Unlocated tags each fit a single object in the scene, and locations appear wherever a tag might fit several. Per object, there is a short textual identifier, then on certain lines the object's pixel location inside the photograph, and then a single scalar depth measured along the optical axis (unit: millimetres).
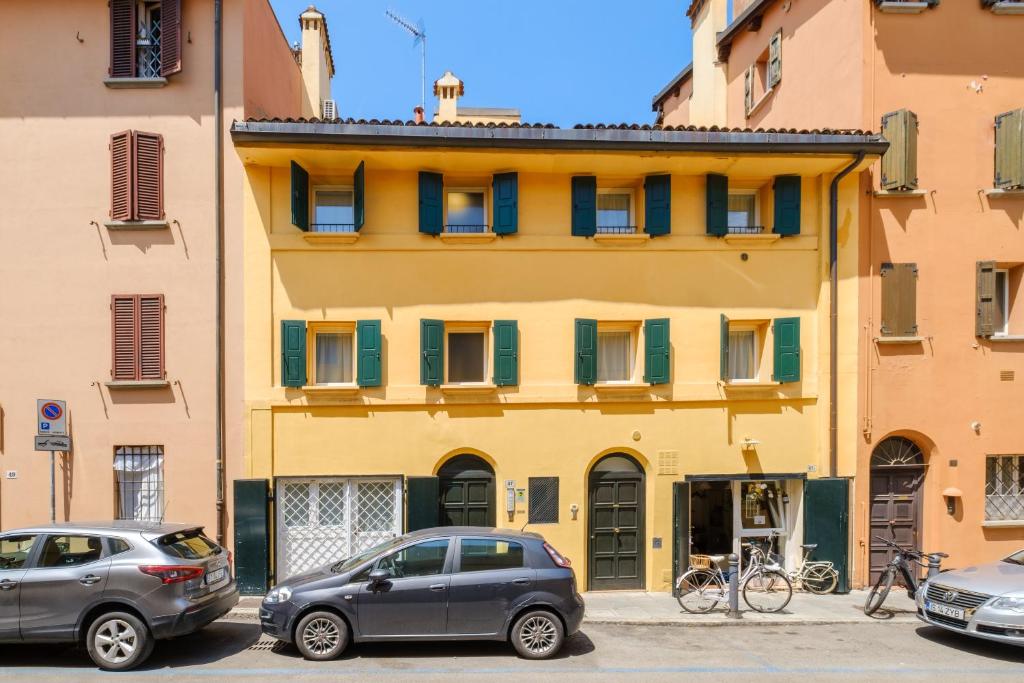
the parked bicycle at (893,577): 9539
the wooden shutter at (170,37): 10961
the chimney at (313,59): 16391
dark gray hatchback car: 7719
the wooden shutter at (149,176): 10836
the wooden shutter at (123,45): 11000
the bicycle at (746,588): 9992
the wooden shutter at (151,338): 10867
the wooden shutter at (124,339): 10836
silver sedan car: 7867
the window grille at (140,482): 10953
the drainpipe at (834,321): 11383
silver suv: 7383
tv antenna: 18734
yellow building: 10969
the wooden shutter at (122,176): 10789
